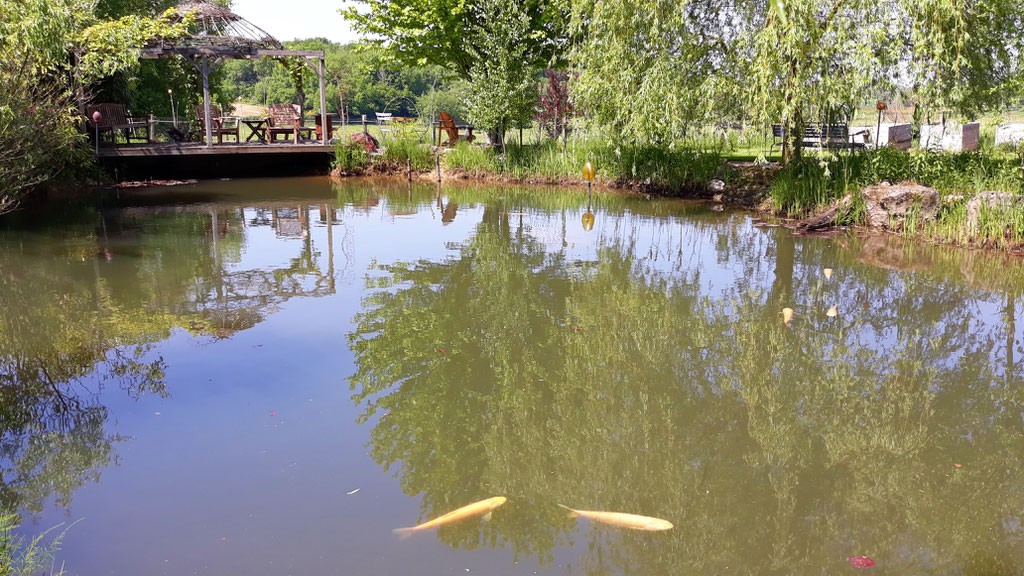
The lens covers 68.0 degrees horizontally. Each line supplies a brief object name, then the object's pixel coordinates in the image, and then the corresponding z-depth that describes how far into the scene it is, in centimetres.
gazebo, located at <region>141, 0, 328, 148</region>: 1784
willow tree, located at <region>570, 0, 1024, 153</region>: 1002
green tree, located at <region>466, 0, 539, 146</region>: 1708
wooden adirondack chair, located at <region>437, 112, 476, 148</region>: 2105
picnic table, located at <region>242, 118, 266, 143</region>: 1942
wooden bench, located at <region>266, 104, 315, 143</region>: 1950
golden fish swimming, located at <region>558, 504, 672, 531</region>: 355
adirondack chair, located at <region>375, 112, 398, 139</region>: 2189
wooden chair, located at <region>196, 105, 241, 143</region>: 1909
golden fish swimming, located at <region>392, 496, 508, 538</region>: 351
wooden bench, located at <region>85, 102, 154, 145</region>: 1739
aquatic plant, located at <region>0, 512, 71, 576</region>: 313
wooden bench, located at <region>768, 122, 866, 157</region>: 1172
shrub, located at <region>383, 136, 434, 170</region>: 1961
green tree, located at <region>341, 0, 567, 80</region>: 1770
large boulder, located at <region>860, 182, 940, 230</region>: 1058
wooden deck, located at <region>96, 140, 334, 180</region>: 1772
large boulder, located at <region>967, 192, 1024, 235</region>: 962
